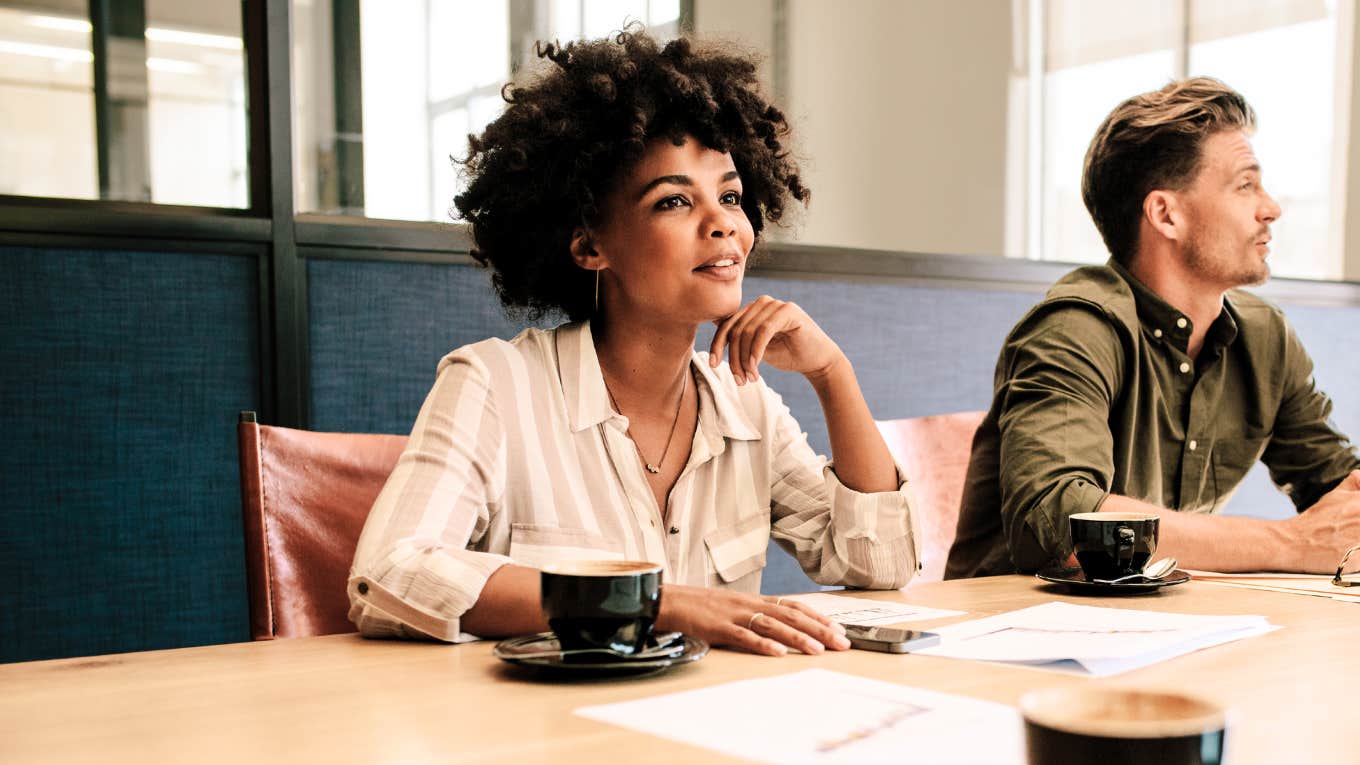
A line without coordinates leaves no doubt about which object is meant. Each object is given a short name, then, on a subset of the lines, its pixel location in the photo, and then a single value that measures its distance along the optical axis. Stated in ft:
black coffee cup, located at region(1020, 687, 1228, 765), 1.46
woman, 4.48
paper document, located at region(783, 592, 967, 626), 3.79
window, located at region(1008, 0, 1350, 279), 11.91
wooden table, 2.30
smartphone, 3.20
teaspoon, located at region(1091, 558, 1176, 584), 4.40
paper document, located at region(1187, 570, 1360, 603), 4.33
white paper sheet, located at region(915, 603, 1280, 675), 3.06
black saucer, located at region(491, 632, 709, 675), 2.80
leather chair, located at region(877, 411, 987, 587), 6.12
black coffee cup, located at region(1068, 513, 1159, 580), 4.28
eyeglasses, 4.48
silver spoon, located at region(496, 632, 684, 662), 2.88
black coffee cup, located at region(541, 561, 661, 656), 2.82
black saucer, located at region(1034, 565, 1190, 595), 4.22
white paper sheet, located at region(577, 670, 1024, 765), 2.22
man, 5.44
